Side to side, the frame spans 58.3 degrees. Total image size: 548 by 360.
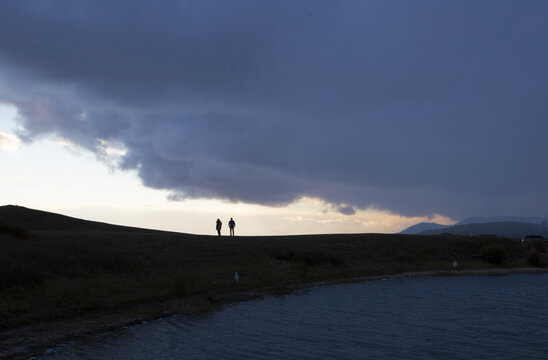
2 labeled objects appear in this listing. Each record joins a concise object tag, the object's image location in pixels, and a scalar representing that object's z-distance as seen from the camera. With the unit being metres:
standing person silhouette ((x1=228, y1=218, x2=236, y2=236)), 69.94
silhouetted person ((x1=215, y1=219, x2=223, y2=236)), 68.50
